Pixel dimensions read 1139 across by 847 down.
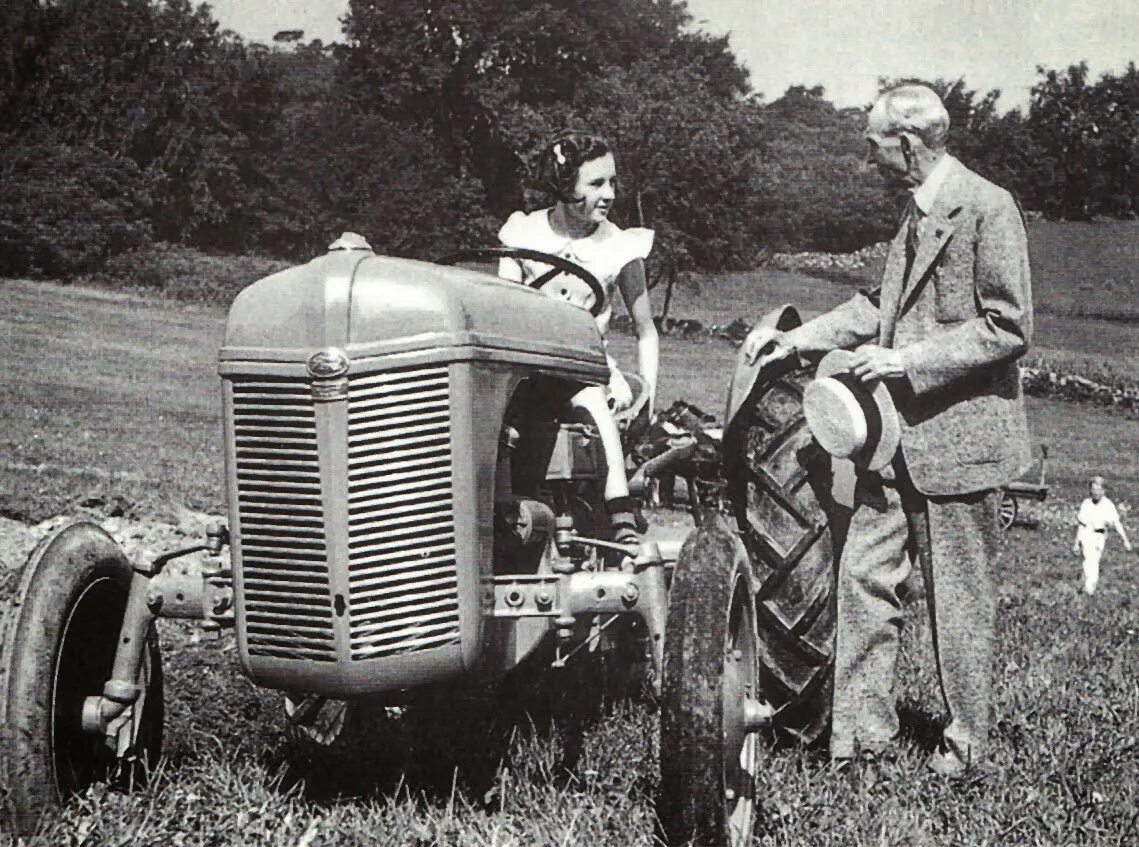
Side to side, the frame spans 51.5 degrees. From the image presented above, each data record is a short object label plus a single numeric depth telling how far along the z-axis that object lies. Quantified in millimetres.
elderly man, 3076
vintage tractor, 2500
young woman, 4086
